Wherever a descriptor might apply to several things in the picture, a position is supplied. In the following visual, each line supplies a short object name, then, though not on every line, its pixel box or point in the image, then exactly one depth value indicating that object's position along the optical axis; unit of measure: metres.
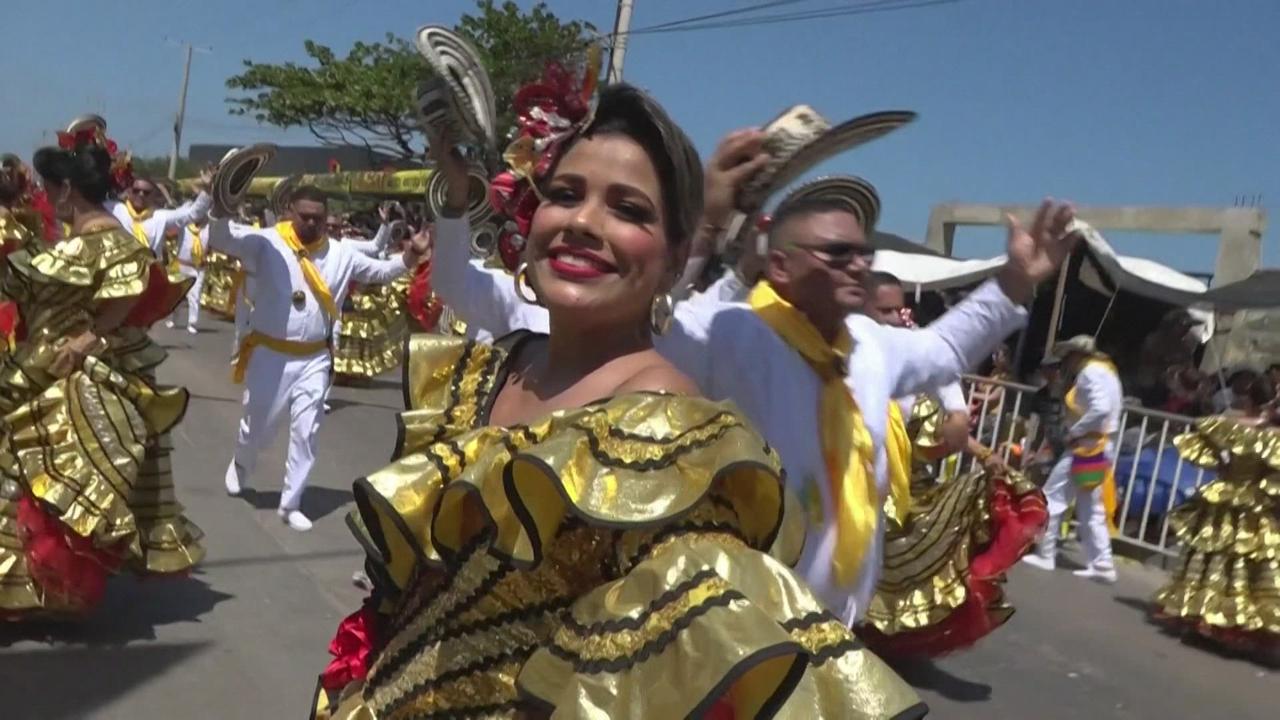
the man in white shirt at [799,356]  2.98
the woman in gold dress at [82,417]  4.62
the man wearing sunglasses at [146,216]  10.38
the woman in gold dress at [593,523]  1.40
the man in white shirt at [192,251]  15.34
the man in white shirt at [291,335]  7.08
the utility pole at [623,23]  12.11
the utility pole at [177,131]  51.72
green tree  22.47
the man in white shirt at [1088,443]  8.37
